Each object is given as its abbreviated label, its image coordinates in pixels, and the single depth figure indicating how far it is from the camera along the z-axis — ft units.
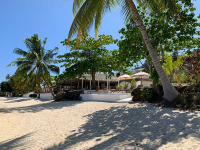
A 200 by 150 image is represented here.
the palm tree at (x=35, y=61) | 60.64
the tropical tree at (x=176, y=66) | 54.85
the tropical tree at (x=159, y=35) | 31.96
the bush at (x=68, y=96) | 57.62
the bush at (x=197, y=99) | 26.27
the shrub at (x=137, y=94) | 38.11
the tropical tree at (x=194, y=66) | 46.09
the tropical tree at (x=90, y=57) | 59.21
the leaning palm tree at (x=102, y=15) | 26.81
